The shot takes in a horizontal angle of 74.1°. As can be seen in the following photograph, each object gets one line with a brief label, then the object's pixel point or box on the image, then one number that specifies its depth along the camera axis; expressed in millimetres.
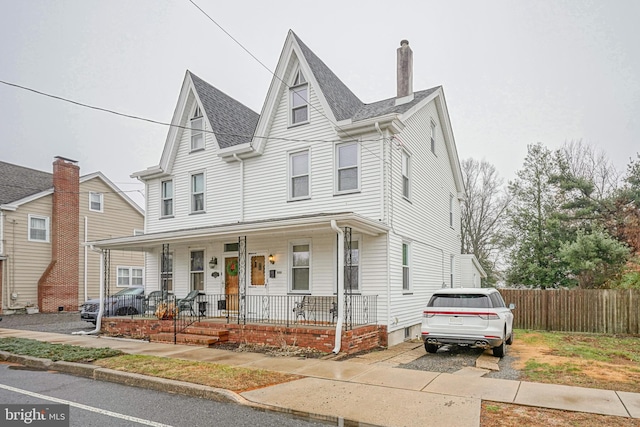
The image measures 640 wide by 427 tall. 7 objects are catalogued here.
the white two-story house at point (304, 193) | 12648
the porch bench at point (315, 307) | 12695
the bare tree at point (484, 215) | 34156
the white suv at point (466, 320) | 9734
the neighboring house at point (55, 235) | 22984
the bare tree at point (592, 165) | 27141
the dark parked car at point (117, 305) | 16672
